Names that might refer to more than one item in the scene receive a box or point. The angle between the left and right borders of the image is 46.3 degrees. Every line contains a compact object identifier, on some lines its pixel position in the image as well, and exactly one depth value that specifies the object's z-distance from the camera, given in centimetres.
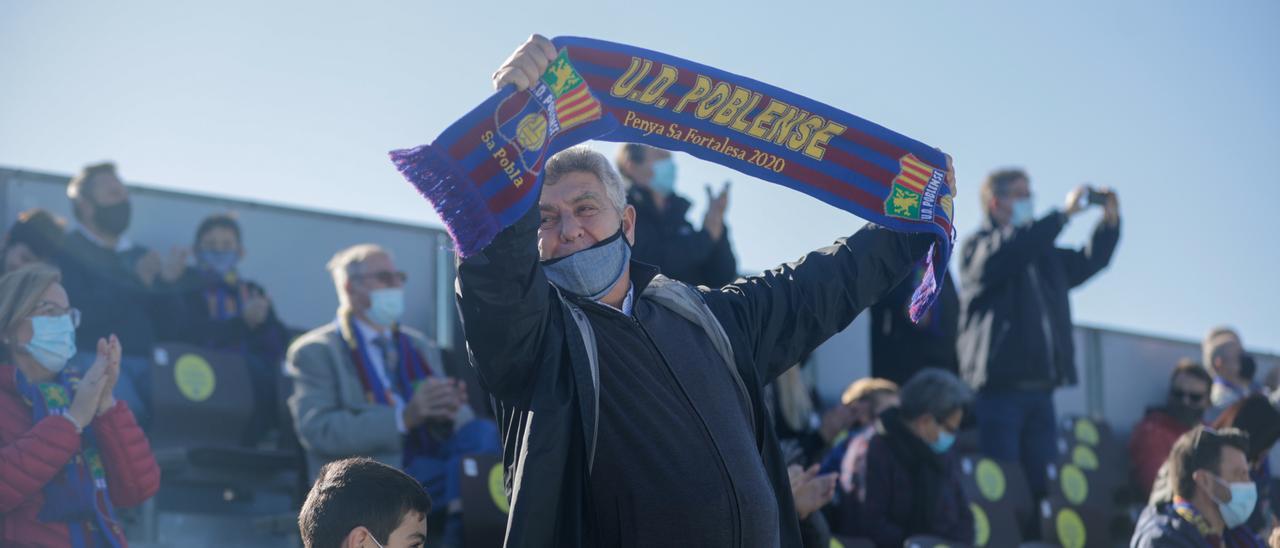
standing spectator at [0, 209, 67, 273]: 711
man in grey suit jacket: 664
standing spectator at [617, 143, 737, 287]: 789
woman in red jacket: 496
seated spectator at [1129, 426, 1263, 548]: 621
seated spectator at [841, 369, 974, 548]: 728
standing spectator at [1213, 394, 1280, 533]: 809
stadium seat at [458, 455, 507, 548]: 606
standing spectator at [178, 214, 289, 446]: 799
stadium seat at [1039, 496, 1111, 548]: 869
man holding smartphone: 887
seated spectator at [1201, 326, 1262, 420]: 1052
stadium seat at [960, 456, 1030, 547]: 798
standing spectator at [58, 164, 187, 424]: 746
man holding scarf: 306
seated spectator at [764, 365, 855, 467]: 853
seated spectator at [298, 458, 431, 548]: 387
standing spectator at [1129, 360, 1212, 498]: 1045
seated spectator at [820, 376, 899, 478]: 827
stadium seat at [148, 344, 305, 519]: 746
